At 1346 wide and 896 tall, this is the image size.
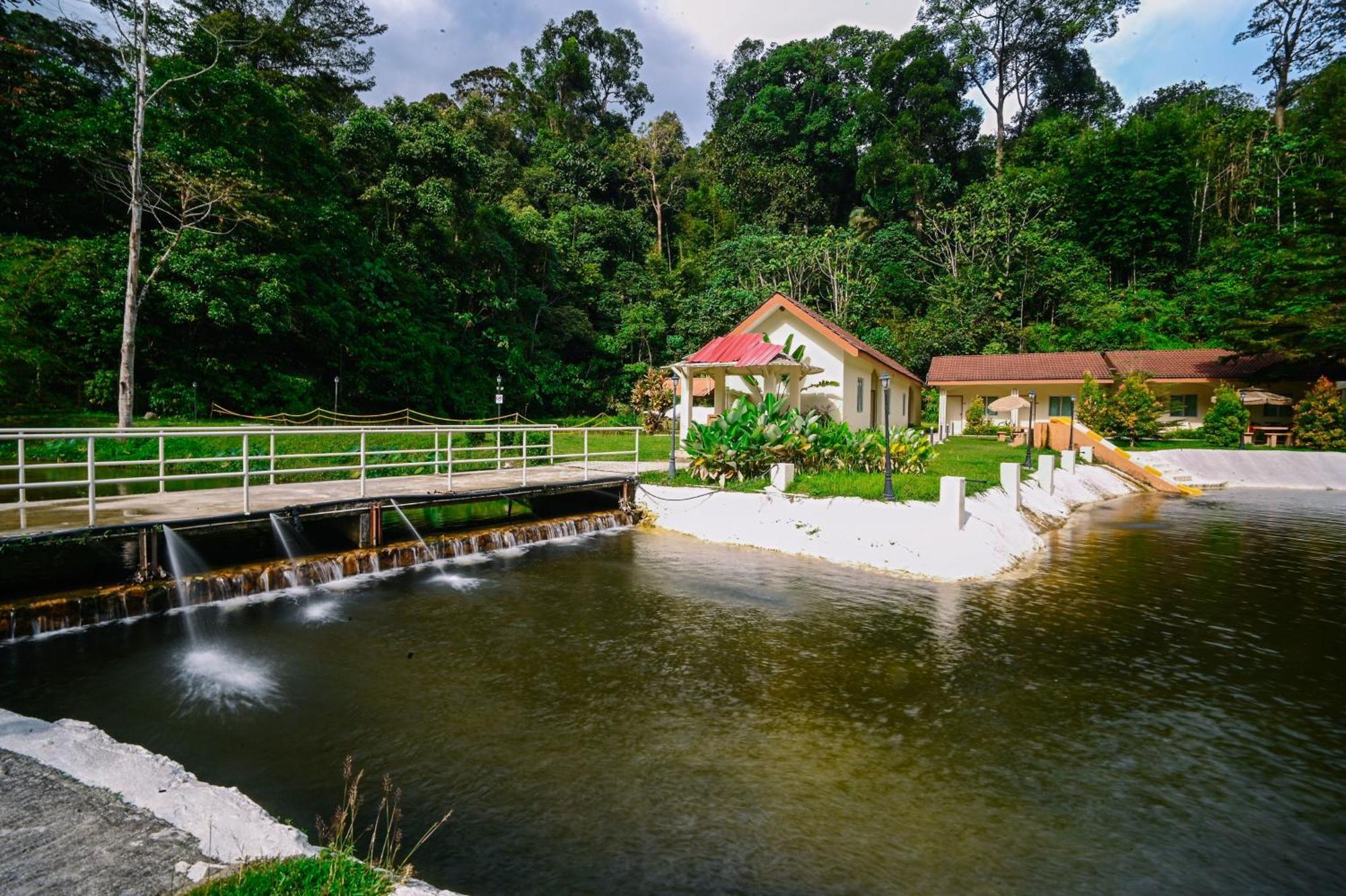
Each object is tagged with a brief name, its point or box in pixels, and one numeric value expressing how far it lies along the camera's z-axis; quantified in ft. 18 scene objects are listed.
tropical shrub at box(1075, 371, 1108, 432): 106.32
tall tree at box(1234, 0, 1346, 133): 167.25
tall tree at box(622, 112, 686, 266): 197.06
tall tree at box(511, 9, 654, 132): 218.38
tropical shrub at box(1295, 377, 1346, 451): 94.12
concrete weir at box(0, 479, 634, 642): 28.94
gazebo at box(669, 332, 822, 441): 78.02
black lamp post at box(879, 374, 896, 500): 46.21
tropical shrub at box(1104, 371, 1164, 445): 104.27
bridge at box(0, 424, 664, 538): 31.83
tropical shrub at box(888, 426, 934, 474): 59.67
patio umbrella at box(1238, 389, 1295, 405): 106.73
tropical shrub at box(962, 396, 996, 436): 121.90
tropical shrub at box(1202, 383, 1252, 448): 101.50
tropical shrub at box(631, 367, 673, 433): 120.06
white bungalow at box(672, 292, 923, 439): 80.33
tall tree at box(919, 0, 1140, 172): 199.46
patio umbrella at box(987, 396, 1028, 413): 100.01
